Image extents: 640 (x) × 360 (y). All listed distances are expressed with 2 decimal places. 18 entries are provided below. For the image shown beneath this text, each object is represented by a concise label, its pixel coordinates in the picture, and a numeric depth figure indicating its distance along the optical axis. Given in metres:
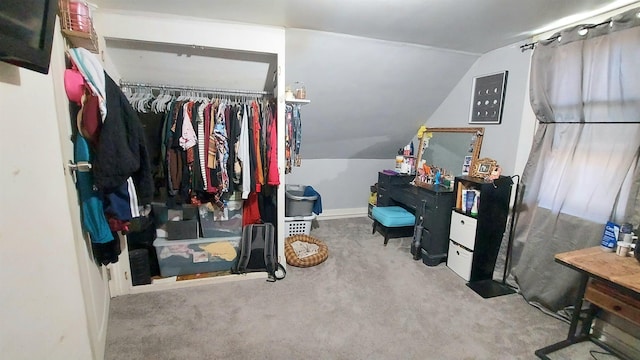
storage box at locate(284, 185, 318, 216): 2.92
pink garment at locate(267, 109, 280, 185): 2.21
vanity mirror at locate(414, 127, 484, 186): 2.74
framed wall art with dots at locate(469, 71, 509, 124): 2.47
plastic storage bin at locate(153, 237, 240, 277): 2.21
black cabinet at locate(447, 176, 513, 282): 2.27
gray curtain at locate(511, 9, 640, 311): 1.64
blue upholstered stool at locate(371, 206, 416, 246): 3.02
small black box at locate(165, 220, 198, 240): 2.22
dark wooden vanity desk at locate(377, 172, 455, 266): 2.60
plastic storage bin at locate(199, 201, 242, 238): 2.31
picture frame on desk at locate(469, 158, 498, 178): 2.44
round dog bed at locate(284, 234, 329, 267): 2.50
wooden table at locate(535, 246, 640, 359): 1.32
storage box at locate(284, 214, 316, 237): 2.96
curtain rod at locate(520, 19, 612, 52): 1.70
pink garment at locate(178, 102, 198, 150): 1.94
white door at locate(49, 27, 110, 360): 1.18
